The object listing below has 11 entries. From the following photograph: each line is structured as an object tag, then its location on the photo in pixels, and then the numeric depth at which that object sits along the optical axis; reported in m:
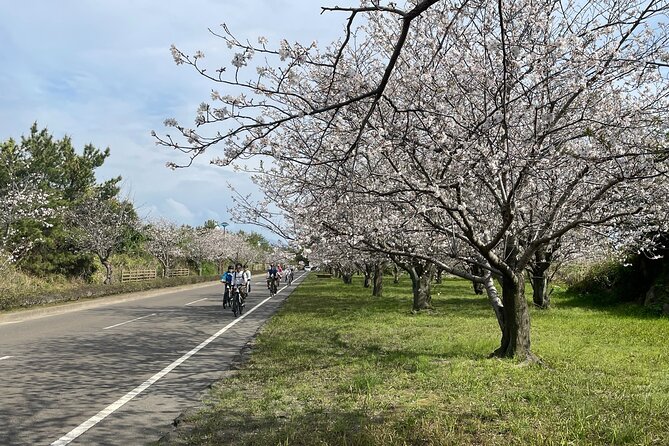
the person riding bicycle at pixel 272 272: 32.16
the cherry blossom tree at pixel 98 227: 33.50
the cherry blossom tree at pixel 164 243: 56.75
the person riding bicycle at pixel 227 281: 20.61
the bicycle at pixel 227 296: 21.64
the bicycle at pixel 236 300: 19.52
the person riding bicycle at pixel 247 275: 21.26
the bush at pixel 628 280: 18.78
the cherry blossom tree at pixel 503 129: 7.44
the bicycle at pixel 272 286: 32.28
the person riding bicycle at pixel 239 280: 19.97
